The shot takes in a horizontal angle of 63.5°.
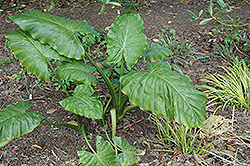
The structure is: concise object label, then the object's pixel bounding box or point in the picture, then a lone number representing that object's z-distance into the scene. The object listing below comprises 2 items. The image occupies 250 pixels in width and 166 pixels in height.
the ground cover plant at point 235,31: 2.20
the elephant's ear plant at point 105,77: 1.55
